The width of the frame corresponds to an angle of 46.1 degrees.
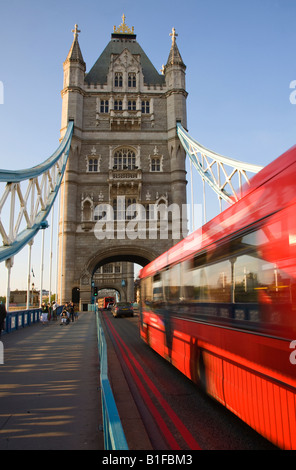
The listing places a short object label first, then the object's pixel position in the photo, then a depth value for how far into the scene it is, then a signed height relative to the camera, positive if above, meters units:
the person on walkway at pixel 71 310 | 21.72 -1.22
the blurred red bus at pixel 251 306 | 3.12 -0.20
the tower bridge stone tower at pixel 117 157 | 33.91 +13.62
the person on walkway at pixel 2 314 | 11.42 -0.75
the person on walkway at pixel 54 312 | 23.70 -1.48
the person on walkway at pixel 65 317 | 19.11 -1.49
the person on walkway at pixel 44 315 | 19.34 -1.38
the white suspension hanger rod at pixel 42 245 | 22.23 +3.28
